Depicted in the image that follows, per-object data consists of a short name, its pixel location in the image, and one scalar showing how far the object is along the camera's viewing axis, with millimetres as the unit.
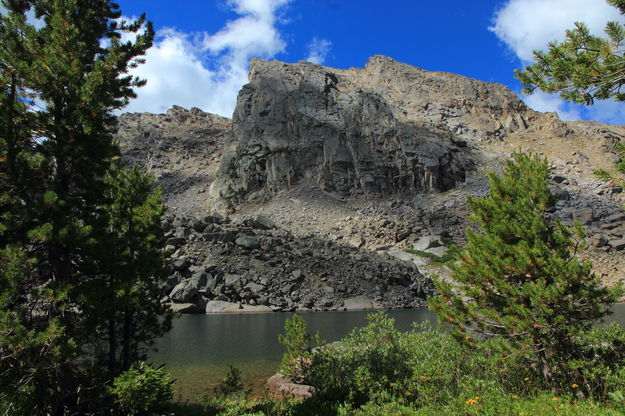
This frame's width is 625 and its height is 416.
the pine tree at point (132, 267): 10820
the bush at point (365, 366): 11773
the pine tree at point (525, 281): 10023
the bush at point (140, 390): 9023
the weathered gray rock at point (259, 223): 72062
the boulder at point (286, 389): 13870
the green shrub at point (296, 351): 14852
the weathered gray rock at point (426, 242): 75625
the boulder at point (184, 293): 46247
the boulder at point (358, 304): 50416
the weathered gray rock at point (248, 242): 57872
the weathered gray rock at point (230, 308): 46344
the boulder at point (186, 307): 44609
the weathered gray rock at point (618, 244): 72750
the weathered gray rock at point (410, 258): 70125
